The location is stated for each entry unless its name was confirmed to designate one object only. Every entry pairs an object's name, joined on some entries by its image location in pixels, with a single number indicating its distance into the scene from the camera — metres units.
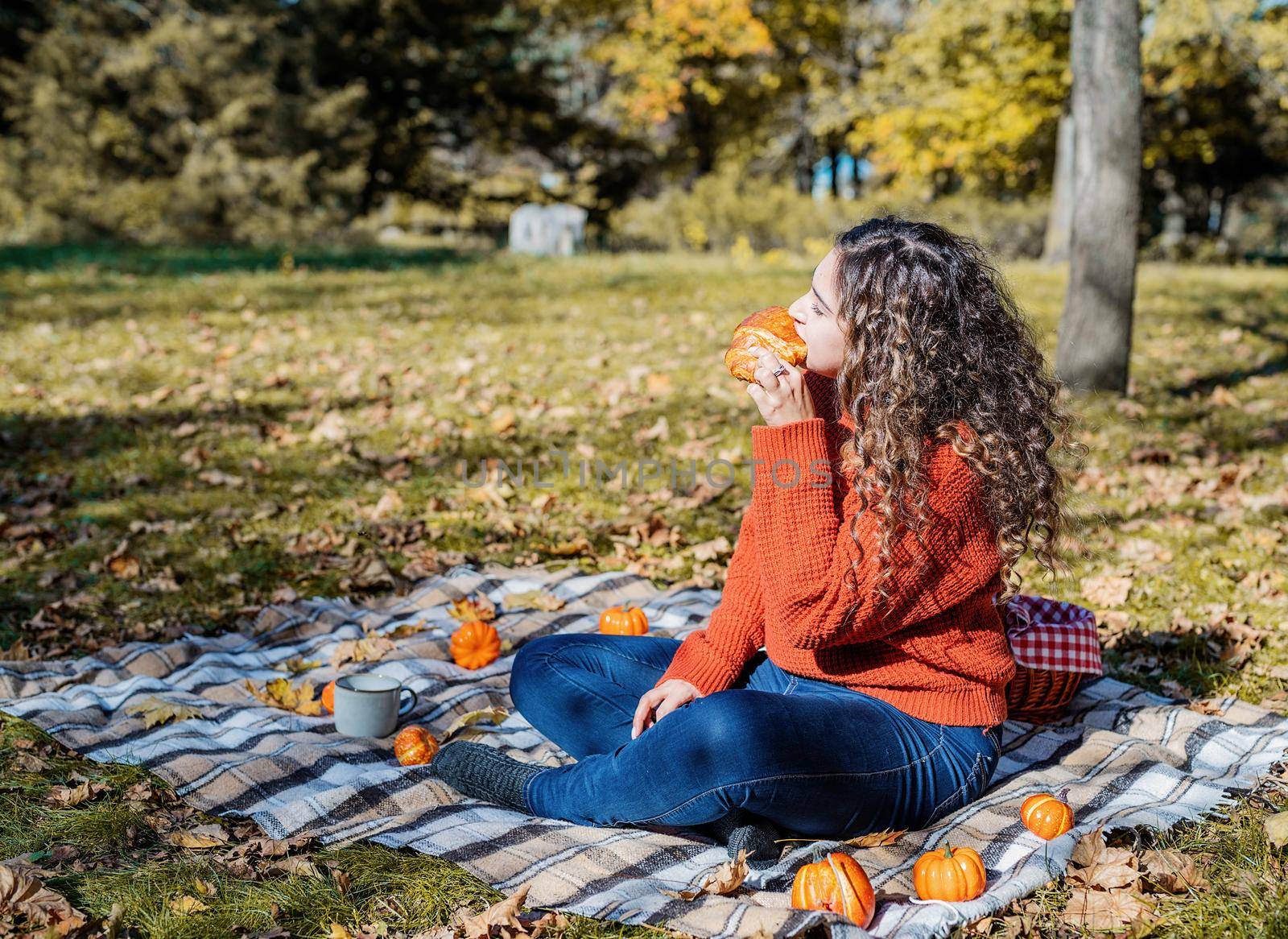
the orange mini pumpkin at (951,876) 2.38
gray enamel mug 3.30
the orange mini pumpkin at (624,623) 3.92
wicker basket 3.26
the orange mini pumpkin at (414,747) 3.17
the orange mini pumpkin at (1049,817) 2.60
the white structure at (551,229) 16.77
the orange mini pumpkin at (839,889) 2.28
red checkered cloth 3.21
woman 2.44
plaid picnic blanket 2.47
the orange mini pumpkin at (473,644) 3.89
